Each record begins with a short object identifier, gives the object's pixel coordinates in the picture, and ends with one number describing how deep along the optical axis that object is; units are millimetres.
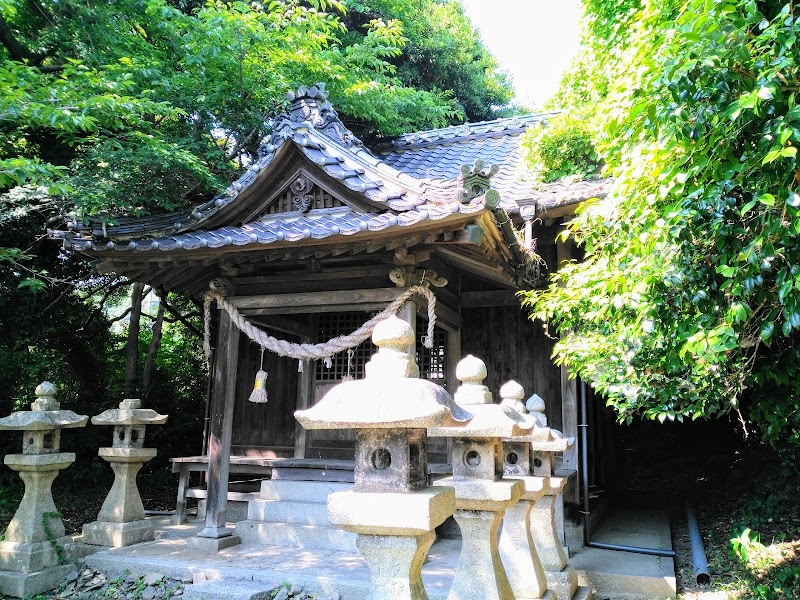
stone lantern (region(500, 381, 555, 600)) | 4188
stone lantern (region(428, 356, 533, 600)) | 3404
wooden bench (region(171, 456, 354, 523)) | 7559
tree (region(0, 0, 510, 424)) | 8234
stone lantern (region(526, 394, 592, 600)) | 4883
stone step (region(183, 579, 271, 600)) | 5098
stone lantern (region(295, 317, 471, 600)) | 2590
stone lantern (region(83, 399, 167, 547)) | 7047
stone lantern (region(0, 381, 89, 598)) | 6270
